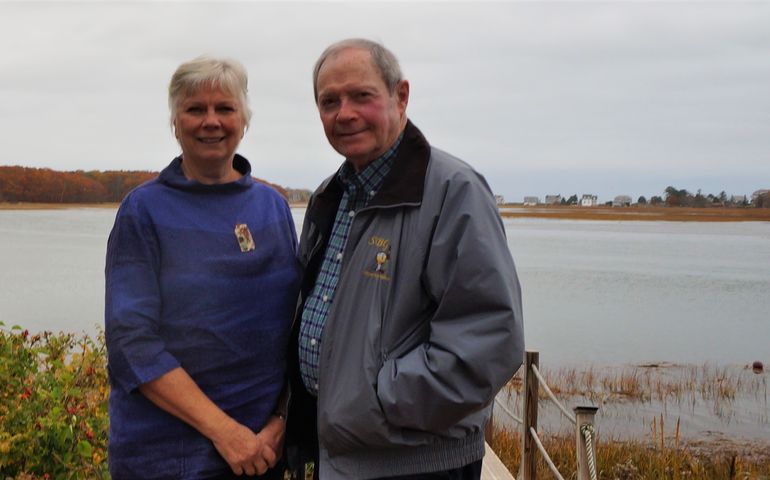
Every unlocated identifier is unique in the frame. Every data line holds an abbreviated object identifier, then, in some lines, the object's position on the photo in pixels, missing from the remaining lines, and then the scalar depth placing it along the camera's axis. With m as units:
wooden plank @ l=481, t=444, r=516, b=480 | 5.27
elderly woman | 2.40
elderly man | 2.23
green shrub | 3.96
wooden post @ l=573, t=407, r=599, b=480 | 3.73
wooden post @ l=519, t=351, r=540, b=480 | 5.81
